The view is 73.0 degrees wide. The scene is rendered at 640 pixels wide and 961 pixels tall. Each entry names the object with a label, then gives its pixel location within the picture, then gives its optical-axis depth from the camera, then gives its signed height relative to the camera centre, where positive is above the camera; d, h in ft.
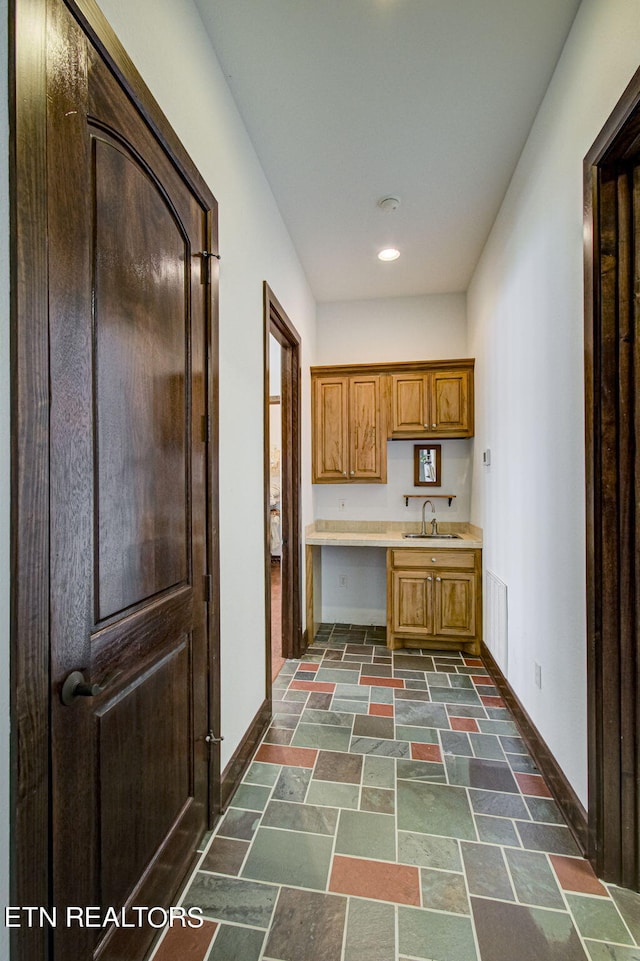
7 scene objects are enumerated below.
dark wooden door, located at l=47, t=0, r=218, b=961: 2.92 -0.18
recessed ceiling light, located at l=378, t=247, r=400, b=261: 10.69 +5.66
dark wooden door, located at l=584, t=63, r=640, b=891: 4.56 -0.27
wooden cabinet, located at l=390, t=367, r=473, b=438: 12.20 +2.16
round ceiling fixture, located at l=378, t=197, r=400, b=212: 8.72 +5.62
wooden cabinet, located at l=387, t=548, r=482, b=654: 10.98 -3.07
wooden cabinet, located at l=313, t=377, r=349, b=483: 12.74 +1.48
